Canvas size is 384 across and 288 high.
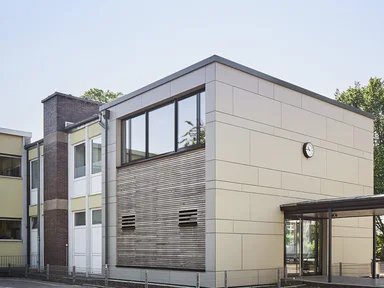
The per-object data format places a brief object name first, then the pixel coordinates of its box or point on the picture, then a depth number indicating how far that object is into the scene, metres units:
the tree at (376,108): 30.56
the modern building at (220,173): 14.97
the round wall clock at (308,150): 17.66
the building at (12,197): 26.62
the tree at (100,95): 48.98
